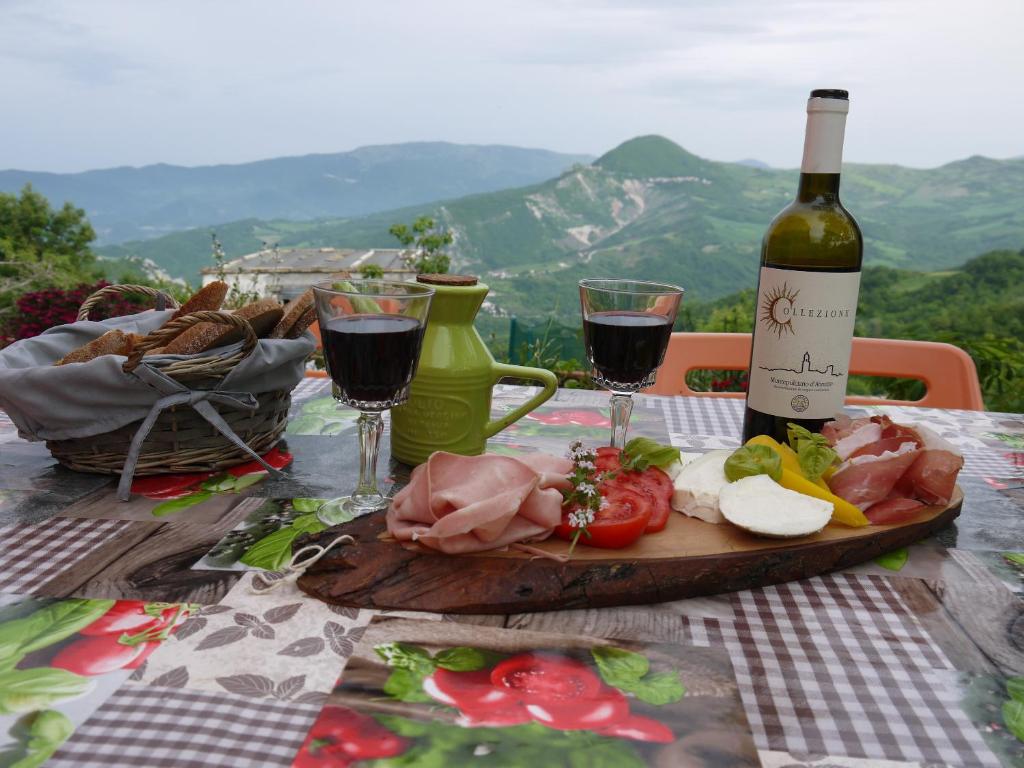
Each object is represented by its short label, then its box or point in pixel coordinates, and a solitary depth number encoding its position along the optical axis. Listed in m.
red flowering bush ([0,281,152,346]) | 4.57
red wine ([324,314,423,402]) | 1.04
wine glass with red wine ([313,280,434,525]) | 1.04
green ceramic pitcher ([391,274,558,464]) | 1.25
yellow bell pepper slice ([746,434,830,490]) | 1.08
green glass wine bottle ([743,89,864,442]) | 1.16
